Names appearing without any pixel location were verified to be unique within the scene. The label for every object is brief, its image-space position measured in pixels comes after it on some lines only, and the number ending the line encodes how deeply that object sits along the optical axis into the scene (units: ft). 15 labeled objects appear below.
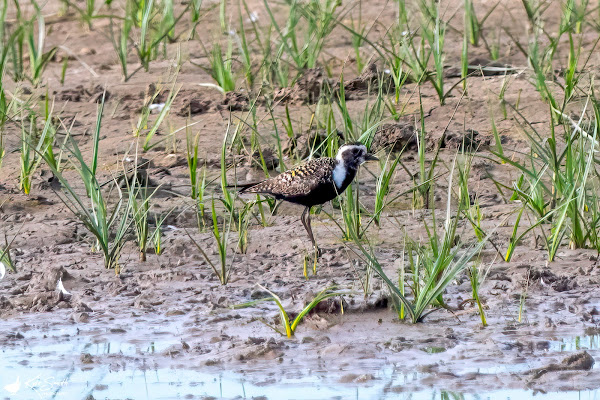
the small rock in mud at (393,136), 48.67
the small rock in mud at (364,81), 56.95
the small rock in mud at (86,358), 28.19
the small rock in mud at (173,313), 32.48
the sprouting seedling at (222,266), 34.17
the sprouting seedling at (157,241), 36.90
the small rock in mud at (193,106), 55.98
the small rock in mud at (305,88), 55.72
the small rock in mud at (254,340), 28.94
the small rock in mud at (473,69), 59.57
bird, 39.47
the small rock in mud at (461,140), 48.65
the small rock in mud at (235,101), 55.62
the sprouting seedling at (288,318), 28.40
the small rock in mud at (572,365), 26.45
